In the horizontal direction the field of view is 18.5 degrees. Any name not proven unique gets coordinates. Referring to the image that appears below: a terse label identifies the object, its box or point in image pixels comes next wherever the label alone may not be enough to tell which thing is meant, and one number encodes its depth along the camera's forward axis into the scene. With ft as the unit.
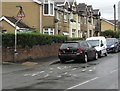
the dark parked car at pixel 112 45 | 128.98
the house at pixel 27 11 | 148.77
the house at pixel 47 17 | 150.10
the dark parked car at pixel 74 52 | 85.71
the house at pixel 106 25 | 322.96
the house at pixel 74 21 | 186.09
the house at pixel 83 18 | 210.59
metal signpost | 86.05
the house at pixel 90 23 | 231.09
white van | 104.26
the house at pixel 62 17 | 161.26
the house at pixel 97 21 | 251.93
